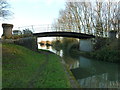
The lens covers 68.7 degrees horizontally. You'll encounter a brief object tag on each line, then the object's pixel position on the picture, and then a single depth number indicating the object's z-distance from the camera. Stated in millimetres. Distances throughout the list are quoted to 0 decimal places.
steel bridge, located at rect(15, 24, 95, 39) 15550
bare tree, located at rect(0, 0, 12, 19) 11305
